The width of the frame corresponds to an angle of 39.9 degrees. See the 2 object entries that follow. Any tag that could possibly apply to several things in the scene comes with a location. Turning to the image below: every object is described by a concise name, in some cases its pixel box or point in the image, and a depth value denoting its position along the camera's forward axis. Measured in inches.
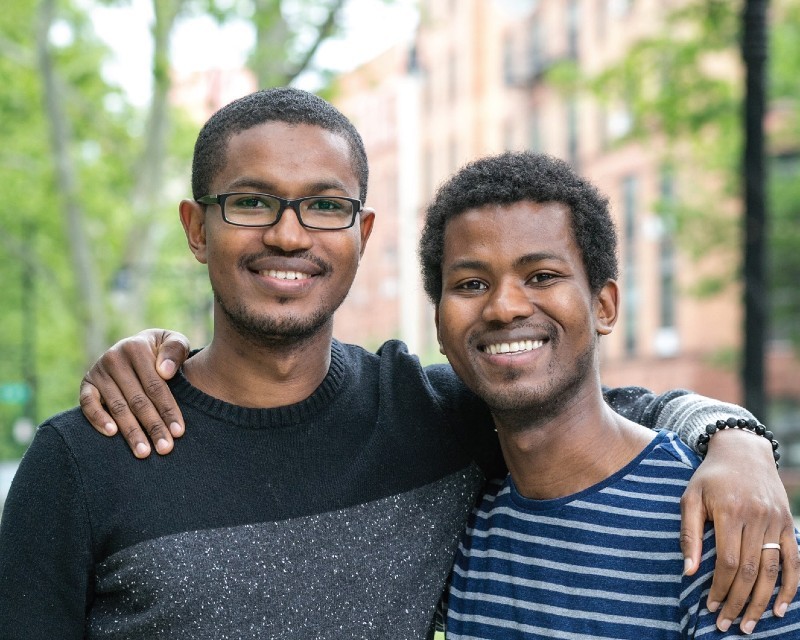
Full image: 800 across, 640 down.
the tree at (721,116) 239.1
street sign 617.5
